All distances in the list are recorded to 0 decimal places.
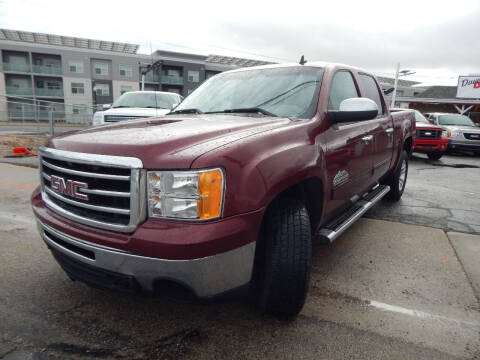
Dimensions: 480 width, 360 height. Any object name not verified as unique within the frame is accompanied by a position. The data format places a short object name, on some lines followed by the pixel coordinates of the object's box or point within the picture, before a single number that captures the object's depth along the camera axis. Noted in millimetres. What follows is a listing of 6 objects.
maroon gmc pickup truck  1598
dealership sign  29891
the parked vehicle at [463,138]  11562
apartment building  35719
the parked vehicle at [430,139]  10203
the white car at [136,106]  7460
